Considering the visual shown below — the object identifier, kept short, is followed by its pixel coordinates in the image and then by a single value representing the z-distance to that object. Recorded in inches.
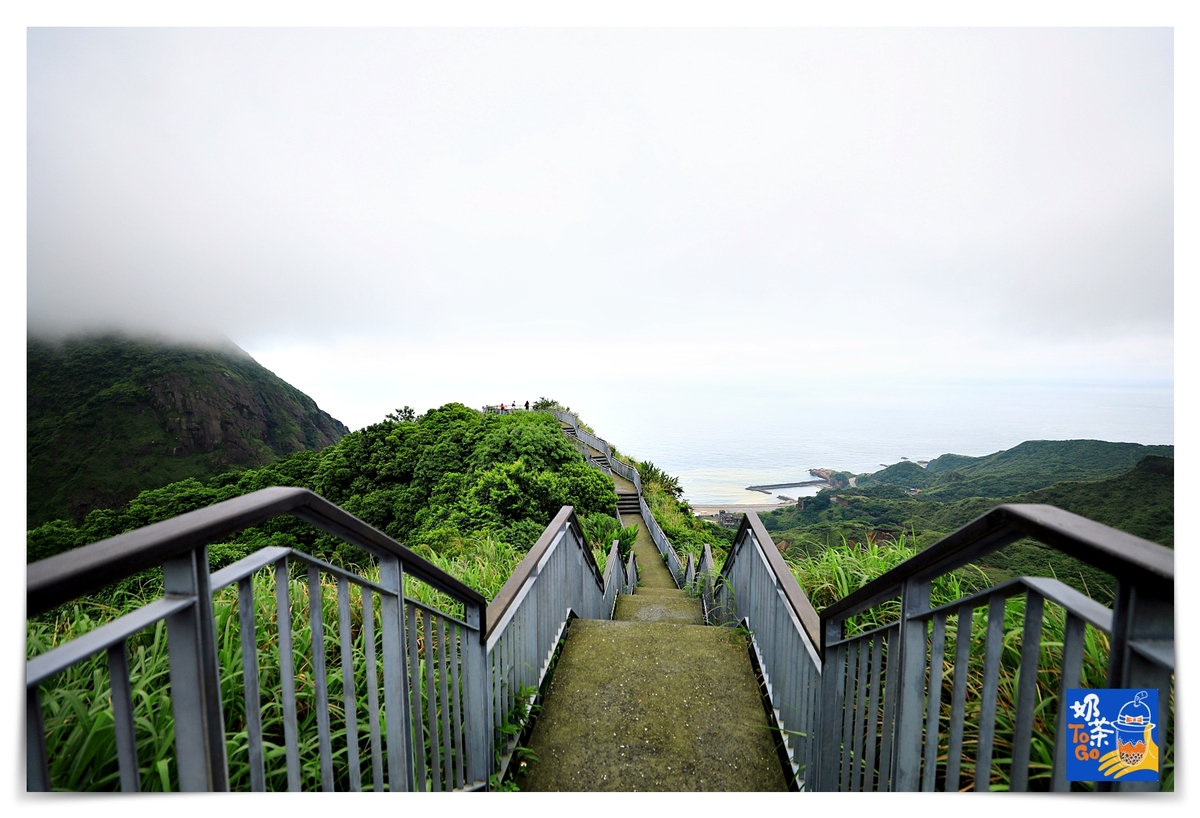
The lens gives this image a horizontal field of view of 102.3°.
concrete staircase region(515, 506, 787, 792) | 86.5
